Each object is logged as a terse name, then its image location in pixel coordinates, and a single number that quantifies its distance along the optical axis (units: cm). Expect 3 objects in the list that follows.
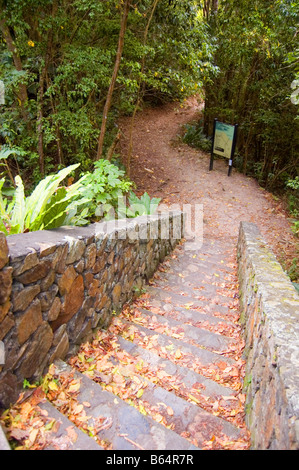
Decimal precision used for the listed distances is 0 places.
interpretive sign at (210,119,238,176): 881
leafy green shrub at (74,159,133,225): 351
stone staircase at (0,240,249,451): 162
